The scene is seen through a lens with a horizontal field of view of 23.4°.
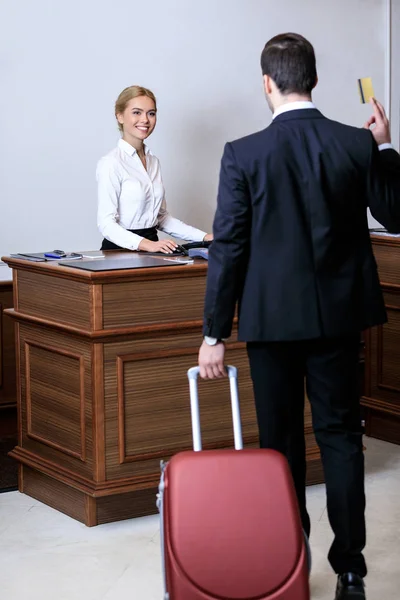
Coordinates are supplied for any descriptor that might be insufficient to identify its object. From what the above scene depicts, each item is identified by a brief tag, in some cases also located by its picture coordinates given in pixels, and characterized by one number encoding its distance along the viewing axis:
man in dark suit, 2.52
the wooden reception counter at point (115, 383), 3.64
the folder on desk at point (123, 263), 3.66
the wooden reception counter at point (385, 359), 4.55
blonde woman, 4.50
